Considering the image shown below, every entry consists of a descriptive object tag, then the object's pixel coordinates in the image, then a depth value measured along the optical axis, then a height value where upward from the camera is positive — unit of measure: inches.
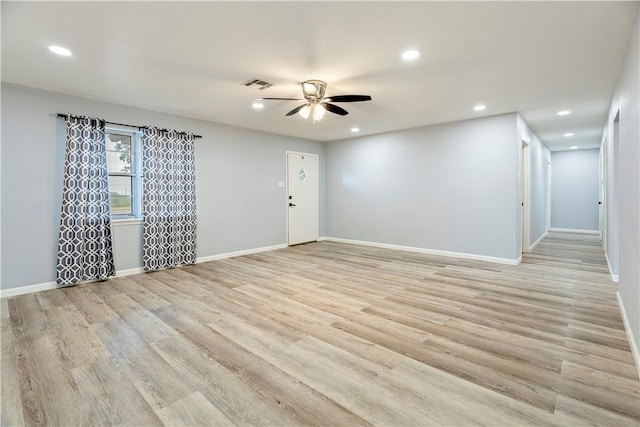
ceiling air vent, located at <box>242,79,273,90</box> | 142.8 +60.3
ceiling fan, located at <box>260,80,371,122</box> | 140.7 +52.3
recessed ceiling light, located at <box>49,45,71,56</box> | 110.8 +59.3
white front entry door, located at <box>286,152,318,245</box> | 284.2 +11.6
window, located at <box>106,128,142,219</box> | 184.1 +22.9
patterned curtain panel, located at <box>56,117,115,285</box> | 159.5 +1.3
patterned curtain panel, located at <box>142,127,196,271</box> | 189.8 +7.4
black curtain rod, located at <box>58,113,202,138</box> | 158.9 +50.7
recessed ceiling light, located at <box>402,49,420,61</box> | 113.9 +59.1
